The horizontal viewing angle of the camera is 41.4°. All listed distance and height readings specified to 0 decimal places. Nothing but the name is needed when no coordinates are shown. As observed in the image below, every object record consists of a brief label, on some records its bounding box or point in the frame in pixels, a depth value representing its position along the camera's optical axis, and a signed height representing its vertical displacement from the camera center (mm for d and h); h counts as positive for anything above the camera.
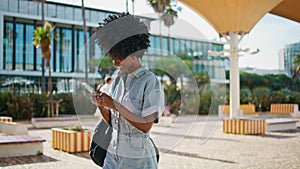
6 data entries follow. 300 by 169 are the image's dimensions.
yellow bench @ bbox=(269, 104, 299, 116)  21297 -953
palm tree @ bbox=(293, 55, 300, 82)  31159 +1962
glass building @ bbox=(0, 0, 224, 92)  34250 +5048
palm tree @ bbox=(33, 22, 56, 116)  21141 +2837
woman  2128 -28
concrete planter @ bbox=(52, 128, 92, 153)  8000 -981
